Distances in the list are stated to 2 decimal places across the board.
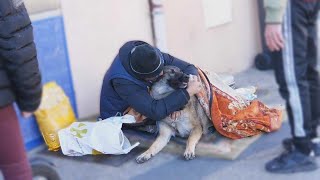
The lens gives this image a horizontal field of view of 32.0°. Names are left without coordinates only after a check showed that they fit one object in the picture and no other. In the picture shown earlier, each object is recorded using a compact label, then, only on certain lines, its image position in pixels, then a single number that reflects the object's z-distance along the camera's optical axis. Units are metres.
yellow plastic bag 4.63
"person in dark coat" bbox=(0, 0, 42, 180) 2.39
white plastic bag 4.32
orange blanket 4.42
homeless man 4.29
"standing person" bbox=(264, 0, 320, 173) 3.38
